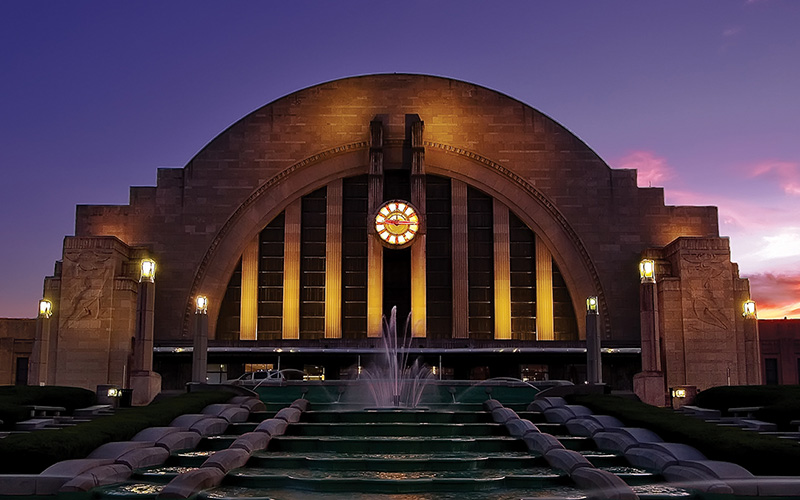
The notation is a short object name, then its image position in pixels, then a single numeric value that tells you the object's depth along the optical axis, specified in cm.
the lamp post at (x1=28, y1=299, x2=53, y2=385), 3841
